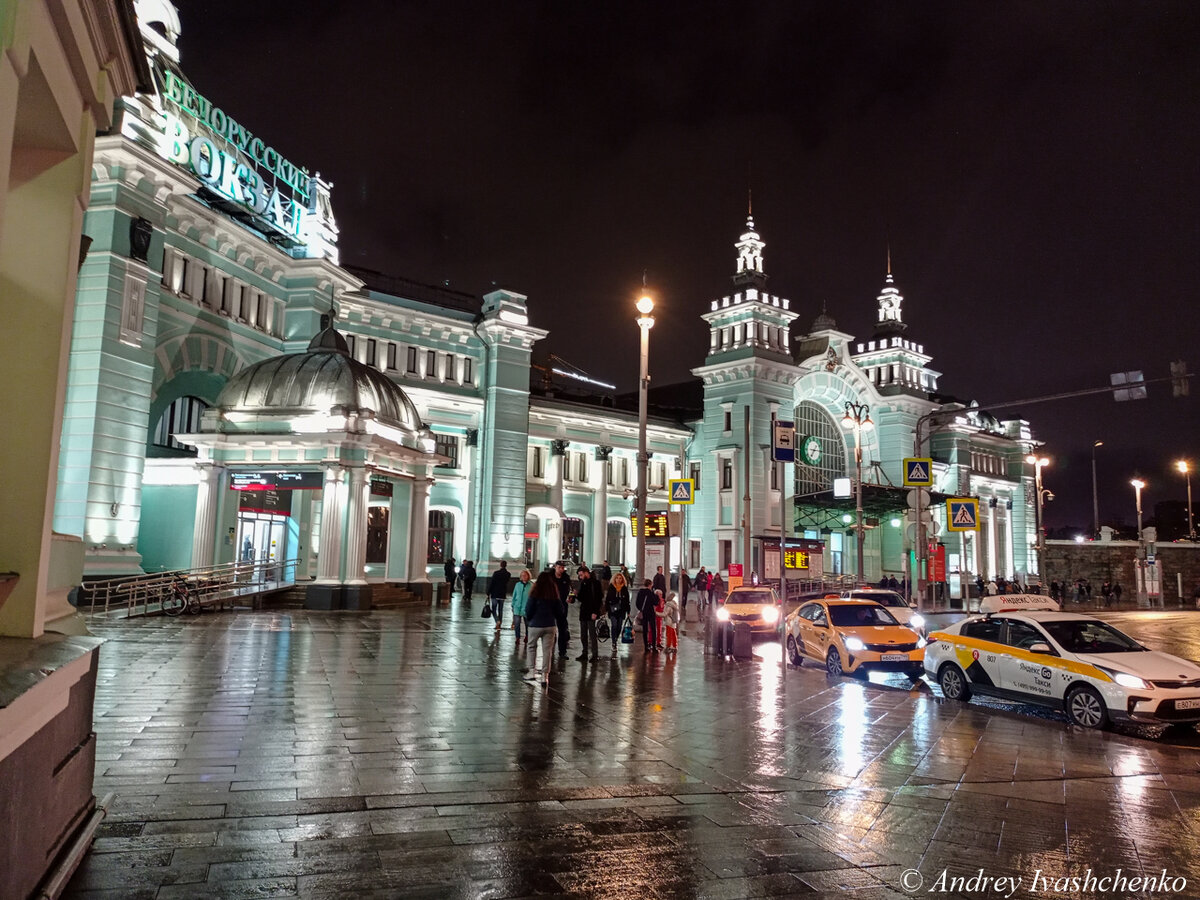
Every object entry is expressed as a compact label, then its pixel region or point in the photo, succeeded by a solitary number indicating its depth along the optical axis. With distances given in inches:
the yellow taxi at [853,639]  629.9
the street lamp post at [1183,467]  2452.0
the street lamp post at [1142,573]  2128.7
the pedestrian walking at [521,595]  703.0
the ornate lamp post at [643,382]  886.4
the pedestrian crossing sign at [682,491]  1008.2
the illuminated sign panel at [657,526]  852.6
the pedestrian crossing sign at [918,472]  1034.7
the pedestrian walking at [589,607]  682.2
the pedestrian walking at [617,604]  770.8
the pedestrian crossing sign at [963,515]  1014.3
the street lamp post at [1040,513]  1888.2
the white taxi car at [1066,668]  433.7
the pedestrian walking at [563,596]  623.1
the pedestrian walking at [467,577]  1374.3
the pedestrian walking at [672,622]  777.6
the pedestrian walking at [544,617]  532.4
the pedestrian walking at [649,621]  770.2
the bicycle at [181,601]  941.2
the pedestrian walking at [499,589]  848.3
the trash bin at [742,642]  737.6
